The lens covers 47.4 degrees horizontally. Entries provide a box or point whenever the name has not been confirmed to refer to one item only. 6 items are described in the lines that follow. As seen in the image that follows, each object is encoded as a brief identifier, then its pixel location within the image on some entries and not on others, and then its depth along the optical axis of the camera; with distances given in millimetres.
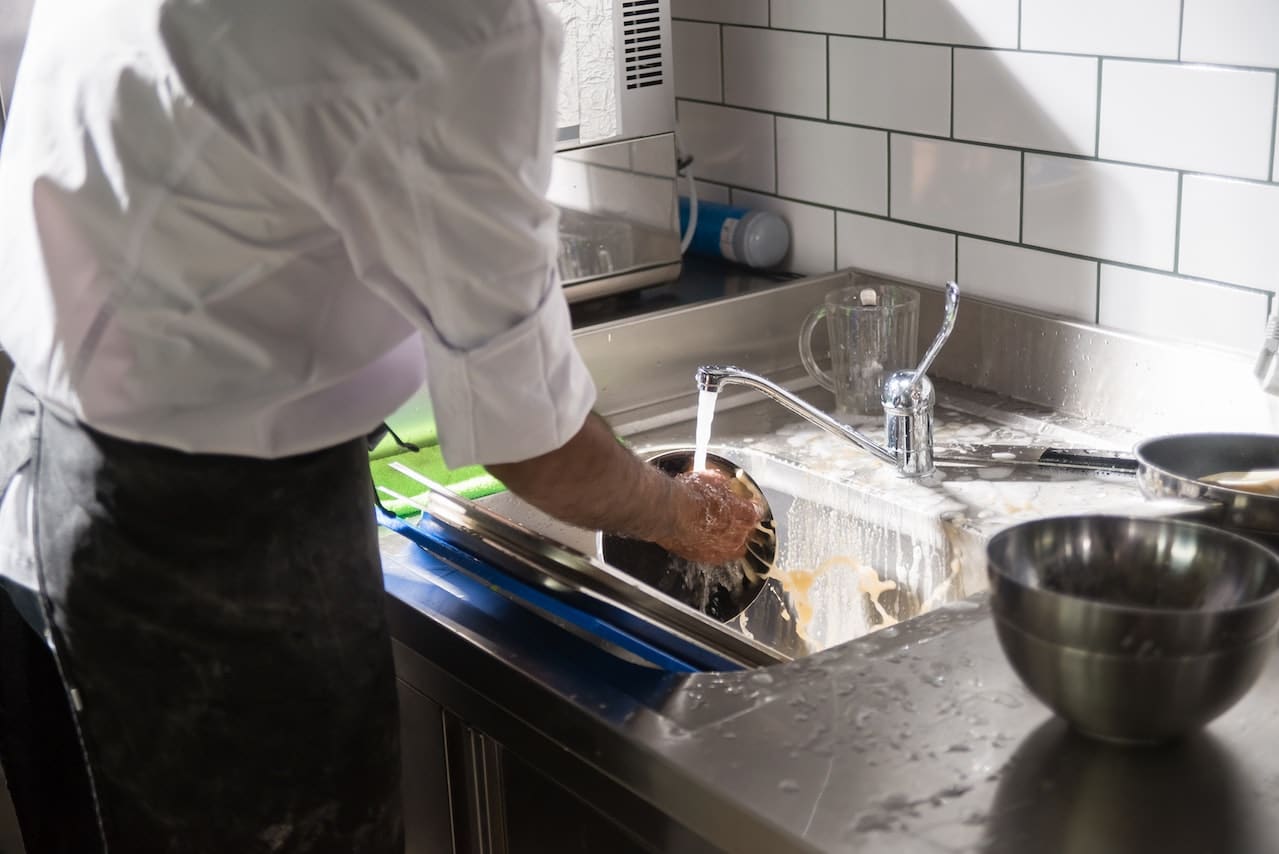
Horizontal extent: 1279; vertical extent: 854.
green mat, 1285
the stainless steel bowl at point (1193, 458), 1056
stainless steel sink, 1197
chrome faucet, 1280
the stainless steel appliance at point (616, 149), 1558
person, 771
